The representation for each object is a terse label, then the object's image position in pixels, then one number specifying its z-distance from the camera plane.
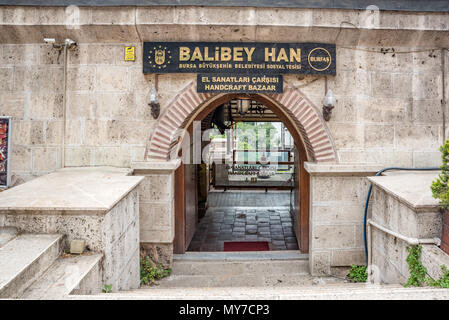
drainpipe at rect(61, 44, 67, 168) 4.47
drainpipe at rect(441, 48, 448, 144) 4.51
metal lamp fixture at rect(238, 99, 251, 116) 6.83
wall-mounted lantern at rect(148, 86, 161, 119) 4.27
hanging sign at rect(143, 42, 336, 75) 4.38
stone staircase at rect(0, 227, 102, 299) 2.10
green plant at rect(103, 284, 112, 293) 2.70
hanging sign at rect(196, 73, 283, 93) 4.42
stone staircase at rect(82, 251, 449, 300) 4.25
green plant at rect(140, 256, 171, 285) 4.23
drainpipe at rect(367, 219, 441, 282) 2.84
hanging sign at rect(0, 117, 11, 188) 4.51
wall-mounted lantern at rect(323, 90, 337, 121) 4.23
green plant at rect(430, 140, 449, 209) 2.57
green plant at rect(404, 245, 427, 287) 2.65
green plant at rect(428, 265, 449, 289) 2.28
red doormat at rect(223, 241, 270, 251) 5.29
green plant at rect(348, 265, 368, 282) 4.19
